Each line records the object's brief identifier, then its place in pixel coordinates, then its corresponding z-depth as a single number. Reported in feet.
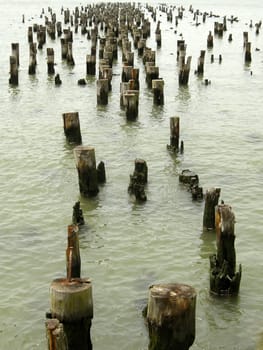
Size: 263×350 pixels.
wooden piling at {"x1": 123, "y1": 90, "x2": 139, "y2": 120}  58.08
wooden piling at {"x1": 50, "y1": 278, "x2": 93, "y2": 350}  19.60
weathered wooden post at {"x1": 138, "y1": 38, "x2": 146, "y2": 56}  105.29
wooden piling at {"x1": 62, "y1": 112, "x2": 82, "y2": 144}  49.60
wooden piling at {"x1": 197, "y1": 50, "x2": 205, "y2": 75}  85.35
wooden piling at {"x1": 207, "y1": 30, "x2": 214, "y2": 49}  123.54
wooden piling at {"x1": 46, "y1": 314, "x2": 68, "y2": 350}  16.90
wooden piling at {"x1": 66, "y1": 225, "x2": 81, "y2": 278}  23.85
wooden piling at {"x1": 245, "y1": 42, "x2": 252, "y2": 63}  100.53
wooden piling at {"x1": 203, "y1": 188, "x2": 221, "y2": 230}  32.42
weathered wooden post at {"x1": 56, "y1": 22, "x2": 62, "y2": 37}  151.02
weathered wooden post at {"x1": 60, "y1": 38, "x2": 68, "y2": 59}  102.20
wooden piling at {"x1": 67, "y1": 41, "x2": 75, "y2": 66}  96.12
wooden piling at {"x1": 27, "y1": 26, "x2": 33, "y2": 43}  120.92
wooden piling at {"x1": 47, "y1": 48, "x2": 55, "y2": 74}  86.58
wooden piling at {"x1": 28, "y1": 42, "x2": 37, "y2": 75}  87.04
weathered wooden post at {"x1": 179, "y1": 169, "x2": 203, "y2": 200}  38.55
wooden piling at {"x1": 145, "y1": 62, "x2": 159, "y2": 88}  74.49
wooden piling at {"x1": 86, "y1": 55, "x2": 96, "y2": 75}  85.71
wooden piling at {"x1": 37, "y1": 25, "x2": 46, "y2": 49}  123.85
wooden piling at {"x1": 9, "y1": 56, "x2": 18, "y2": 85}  77.97
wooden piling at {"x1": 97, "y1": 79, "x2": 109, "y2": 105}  64.88
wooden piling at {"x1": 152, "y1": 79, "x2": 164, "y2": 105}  65.00
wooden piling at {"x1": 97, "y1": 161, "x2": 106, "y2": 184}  41.57
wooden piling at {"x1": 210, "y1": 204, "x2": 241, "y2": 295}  26.66
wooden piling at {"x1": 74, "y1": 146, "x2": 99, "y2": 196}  37.76
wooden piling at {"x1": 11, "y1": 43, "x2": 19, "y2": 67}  89.71
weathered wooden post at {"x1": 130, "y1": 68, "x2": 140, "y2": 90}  67.67
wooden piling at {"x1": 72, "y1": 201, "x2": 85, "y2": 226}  34.71
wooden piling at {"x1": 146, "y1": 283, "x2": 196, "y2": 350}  18.76
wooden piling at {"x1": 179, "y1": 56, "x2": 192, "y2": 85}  77.66
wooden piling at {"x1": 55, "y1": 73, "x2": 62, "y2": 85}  78.74
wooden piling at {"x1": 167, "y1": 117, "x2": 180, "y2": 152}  47.14
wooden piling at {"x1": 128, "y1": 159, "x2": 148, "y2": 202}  38.29
